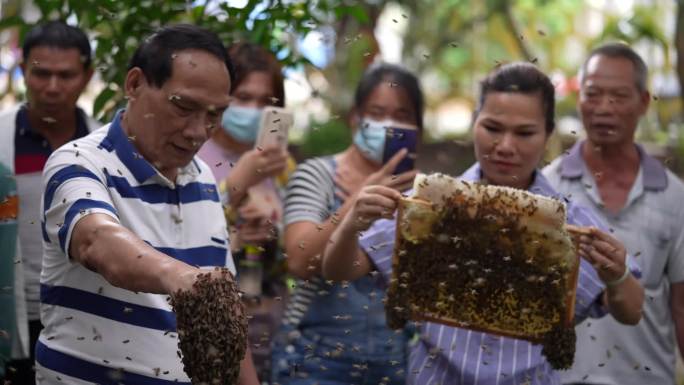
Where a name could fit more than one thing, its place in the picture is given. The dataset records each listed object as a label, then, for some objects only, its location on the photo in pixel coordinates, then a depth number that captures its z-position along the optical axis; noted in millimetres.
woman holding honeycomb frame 4949
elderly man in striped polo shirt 3939
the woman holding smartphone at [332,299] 5684
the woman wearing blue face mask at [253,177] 6320
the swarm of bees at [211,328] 3260
